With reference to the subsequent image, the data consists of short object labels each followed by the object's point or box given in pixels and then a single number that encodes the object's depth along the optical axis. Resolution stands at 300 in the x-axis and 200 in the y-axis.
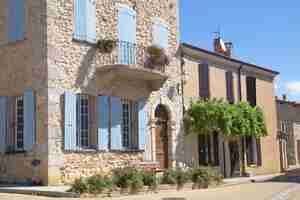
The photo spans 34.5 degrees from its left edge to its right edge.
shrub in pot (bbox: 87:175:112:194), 12.49
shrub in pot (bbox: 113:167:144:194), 13.21
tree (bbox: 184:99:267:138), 19.66
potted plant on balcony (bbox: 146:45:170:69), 17.75
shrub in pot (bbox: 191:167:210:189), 15.50
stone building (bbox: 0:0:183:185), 14.72
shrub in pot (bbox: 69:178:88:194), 12.34
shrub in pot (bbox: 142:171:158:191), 13.80
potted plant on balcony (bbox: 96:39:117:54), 16.17
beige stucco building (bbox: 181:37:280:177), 20.66
